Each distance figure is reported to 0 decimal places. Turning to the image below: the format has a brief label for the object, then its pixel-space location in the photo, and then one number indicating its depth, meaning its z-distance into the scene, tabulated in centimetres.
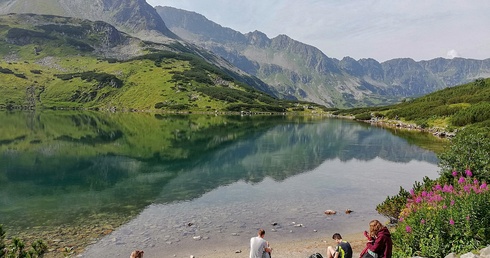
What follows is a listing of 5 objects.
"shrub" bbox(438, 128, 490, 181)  2733
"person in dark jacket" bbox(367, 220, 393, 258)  1498
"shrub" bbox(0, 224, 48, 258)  1435
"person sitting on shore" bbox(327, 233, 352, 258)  1634
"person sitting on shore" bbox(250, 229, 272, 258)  1781
